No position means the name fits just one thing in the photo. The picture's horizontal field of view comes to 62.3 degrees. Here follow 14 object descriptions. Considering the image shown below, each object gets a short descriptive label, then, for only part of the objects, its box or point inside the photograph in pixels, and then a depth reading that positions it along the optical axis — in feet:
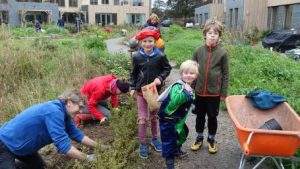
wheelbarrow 7.47
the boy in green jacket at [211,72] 10.41
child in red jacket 12.99
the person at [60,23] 88.81
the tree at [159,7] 190.99
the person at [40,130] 8.17
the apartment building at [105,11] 129.22
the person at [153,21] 17.92
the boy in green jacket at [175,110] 9.19
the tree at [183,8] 153.70
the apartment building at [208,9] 91.73
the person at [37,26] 72.15
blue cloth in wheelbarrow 9.87
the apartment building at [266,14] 55.32
